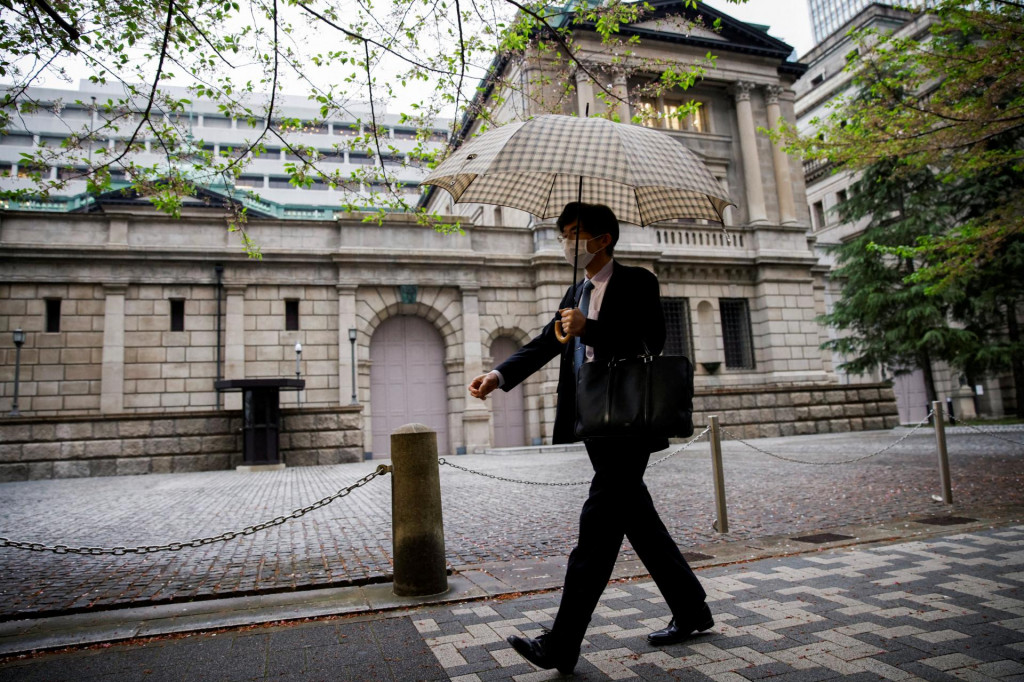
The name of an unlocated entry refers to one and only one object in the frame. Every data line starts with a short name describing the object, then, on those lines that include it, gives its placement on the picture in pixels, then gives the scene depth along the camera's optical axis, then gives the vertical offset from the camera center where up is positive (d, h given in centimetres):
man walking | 286 -19
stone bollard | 415 -63
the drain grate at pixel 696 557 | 492 -116
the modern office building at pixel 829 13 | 8344 +5086
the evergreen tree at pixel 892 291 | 2247 +376
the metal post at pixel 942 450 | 683 -62
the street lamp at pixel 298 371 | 1939 +165
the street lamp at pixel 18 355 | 1758 +237
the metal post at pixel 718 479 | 594 -71
